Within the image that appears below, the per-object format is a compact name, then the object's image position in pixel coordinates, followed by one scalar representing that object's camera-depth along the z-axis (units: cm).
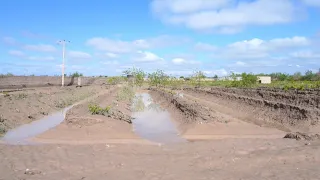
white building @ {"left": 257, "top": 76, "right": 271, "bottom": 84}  6071
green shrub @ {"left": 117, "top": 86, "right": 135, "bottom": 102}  2555
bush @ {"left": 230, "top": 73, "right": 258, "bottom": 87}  3864
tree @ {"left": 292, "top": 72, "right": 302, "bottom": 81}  6018
